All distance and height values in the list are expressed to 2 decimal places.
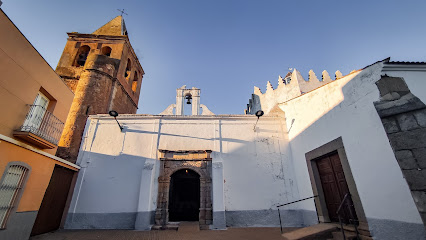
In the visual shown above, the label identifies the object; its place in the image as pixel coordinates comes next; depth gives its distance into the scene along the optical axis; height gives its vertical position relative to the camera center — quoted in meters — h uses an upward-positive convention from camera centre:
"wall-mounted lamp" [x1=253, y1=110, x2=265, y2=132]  8.45 +3.40
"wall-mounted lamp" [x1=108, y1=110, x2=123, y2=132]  8.05 +3.34
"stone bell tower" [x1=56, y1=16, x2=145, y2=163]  10.05 +7.72
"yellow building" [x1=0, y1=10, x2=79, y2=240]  5.33 +1.77
